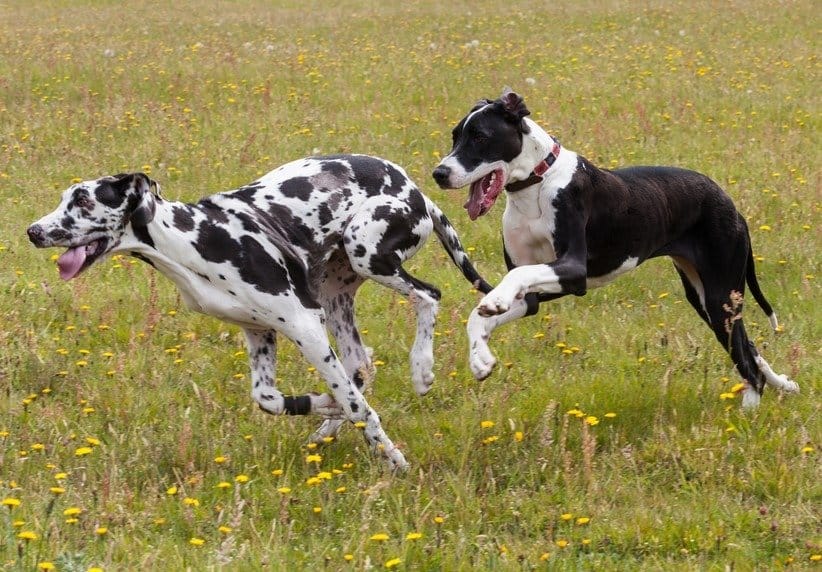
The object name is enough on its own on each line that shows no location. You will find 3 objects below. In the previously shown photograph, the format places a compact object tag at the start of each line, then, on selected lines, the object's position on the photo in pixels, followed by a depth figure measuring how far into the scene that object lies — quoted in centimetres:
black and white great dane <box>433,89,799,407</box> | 1129
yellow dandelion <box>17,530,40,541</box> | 778
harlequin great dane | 1044
